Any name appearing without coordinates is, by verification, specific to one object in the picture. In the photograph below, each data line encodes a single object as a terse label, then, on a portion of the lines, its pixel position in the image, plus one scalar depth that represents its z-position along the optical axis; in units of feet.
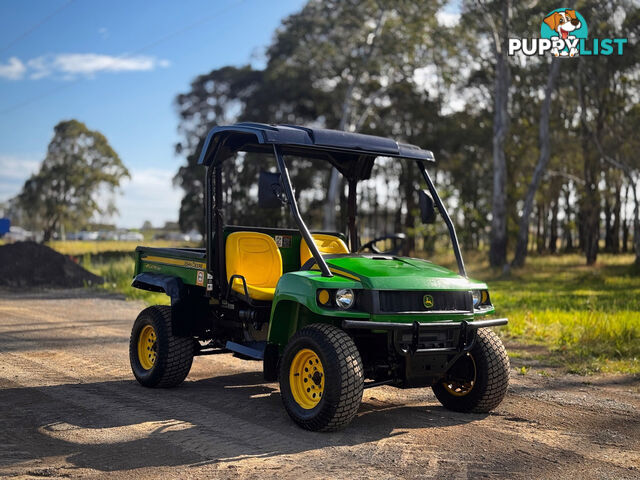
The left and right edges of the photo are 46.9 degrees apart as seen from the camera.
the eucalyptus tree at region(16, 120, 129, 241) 171.73
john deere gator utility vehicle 18.15
